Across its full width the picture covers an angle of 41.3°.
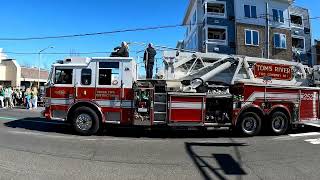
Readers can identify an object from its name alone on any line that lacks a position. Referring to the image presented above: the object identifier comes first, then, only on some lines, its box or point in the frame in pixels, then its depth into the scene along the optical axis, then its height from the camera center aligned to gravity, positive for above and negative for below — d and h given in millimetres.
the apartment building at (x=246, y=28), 40188 +7043
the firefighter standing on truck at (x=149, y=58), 15173 +1535
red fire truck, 13961 +186
